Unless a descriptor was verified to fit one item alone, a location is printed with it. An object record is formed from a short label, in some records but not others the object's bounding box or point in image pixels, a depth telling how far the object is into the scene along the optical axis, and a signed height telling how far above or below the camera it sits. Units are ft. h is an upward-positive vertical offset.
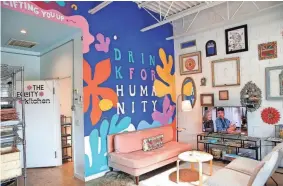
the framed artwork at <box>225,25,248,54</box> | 15.10 +4.28
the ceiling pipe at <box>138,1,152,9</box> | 15.44 +7.19
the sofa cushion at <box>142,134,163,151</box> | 13.79 -3.36
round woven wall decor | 14.56 -0.15
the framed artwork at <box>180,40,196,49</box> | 18.01 +4.68
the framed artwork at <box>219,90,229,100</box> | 16.01 -0.04
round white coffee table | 10.98 -3.58
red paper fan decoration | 13.76 -1.51
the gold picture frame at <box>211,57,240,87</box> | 15.57 +1.82
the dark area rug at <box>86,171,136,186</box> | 11.66 -5.09
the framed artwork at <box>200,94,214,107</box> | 16.78 -0.45
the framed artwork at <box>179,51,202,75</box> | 17.68 +2.88
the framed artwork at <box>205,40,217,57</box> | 16.71 +3.92
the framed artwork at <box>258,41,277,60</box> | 13.89 +3.07
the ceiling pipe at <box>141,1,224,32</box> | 11.83 +5.39
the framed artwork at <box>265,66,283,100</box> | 13.65 +0.76
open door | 14.78 -2.09
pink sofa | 11.69 -3.74
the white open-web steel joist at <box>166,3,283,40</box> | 12.96 +5.37
